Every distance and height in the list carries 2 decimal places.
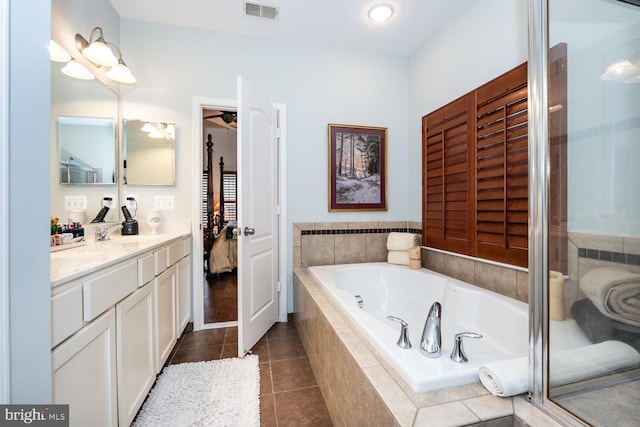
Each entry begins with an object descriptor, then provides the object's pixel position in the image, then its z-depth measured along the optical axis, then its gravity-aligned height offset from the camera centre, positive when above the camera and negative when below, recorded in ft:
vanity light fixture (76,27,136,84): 5.84 +3.54
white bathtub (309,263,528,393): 3.15 -1.91
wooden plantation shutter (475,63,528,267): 5.18 +0.90
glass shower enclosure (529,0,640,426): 2.84 +0.02
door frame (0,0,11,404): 2.01 +0.06
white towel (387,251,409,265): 8.34 -1.41
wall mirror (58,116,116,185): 5.16 +1.36
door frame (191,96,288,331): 7.73 +0.20
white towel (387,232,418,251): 8.32 -0.89
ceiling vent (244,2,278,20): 6.91 +5.29
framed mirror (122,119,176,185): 7.36 +1.69
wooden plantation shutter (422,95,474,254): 6.58 +0.94
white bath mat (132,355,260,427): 4.37 -3.34
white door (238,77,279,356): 6.22 -0.07
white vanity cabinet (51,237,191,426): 2.70 -1.61
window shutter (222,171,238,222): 20.52 +1.32
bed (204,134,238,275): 13.10 -1.75
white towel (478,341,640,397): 2.81 -1.68
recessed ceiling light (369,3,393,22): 6.89 +5.24
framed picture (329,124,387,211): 8.69 +1.45
